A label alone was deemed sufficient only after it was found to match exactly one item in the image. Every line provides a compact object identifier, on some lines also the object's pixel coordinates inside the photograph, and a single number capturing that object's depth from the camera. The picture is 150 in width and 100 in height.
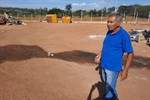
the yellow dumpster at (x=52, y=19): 17.49
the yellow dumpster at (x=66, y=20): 17.68
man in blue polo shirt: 1.91
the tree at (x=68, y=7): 29.15
